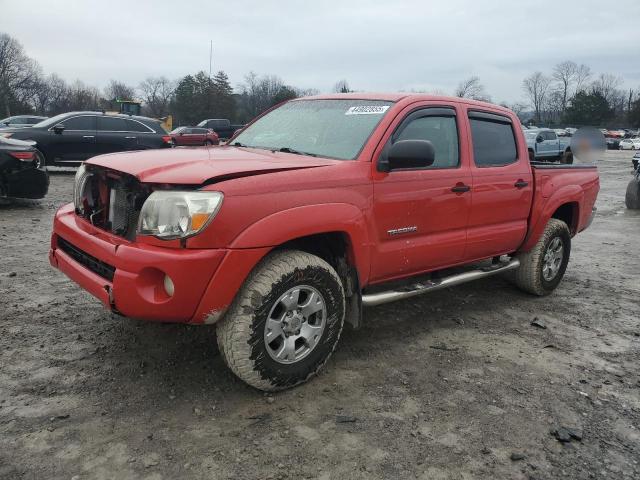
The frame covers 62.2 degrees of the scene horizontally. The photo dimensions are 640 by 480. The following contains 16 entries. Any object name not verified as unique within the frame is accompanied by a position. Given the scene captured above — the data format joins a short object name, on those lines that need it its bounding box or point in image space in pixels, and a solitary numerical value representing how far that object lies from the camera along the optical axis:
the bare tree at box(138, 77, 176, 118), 83.38
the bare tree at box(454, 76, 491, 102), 73.28
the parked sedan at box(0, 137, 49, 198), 8.00
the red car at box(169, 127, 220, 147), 28.08
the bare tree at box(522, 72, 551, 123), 98.95
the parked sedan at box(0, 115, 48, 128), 26.81
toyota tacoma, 2.70
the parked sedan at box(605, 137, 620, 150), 49.50
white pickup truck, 21.38
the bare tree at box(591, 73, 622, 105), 83.41
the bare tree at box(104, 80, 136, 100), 96.88
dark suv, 12.32
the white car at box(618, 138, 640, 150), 49.47
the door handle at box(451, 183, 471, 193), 3.89
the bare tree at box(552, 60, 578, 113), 88.81
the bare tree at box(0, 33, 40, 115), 69.75
